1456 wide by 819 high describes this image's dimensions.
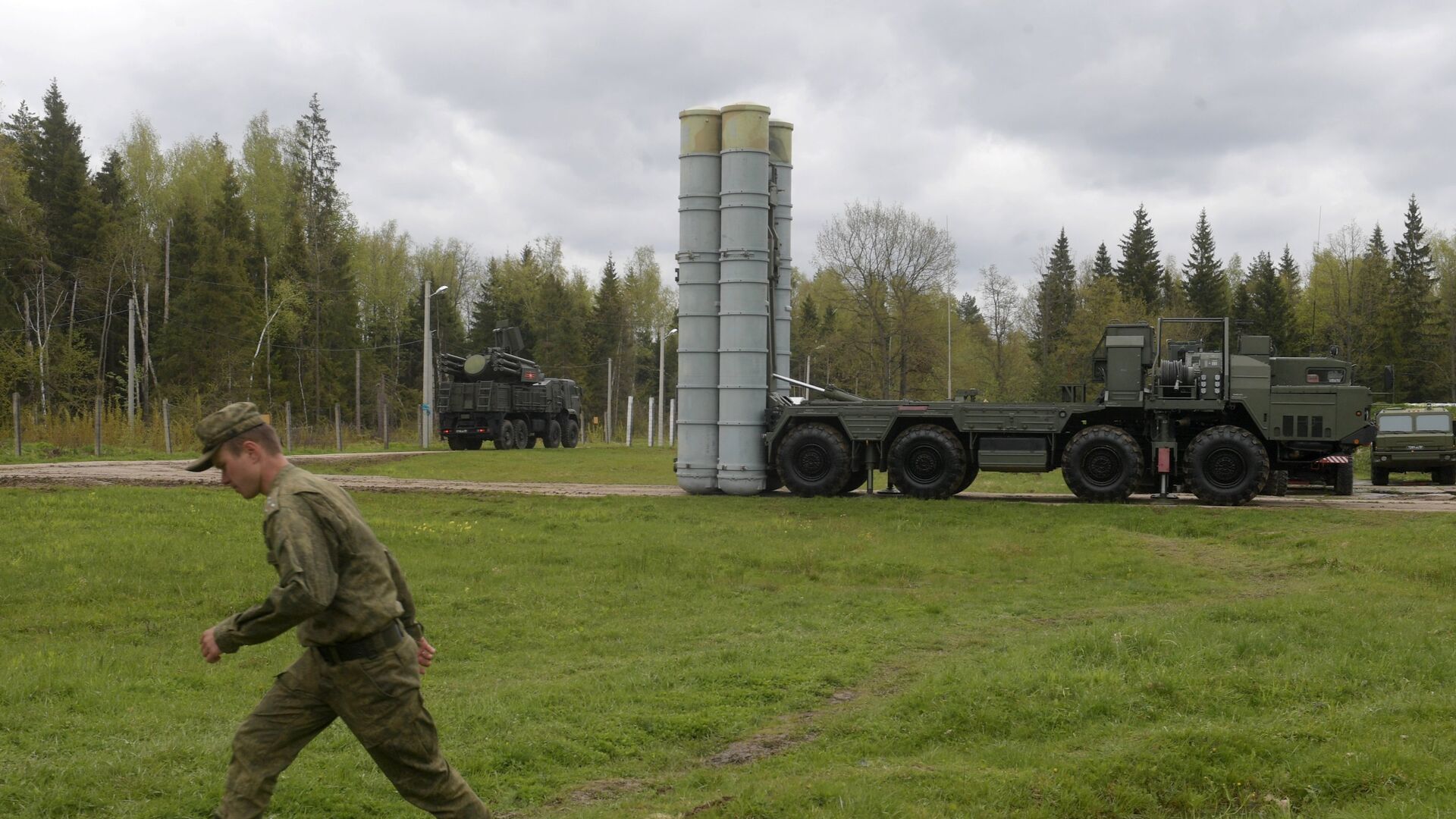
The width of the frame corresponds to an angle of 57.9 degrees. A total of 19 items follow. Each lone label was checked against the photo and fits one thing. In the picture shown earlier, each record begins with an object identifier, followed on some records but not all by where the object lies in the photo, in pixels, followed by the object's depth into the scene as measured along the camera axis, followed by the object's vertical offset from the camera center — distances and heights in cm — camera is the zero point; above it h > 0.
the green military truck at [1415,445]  3116 -24
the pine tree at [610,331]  8706 +638
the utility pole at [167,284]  5956 +639
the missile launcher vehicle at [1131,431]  2277 +1
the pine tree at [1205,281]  7350 +869
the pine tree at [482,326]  8019 +614
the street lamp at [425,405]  4638 +71
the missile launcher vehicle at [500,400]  4300 +86
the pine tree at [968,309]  13440 +1269
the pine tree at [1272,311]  7019 +665
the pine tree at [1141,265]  7662 +1009
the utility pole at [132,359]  4750 +243
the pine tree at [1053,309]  7988 +775
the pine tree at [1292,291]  7169 +942
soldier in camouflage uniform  513 -87
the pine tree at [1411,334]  7025 +545
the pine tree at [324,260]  6681 +858
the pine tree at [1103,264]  9006 +1166
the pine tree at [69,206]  5741 +949
